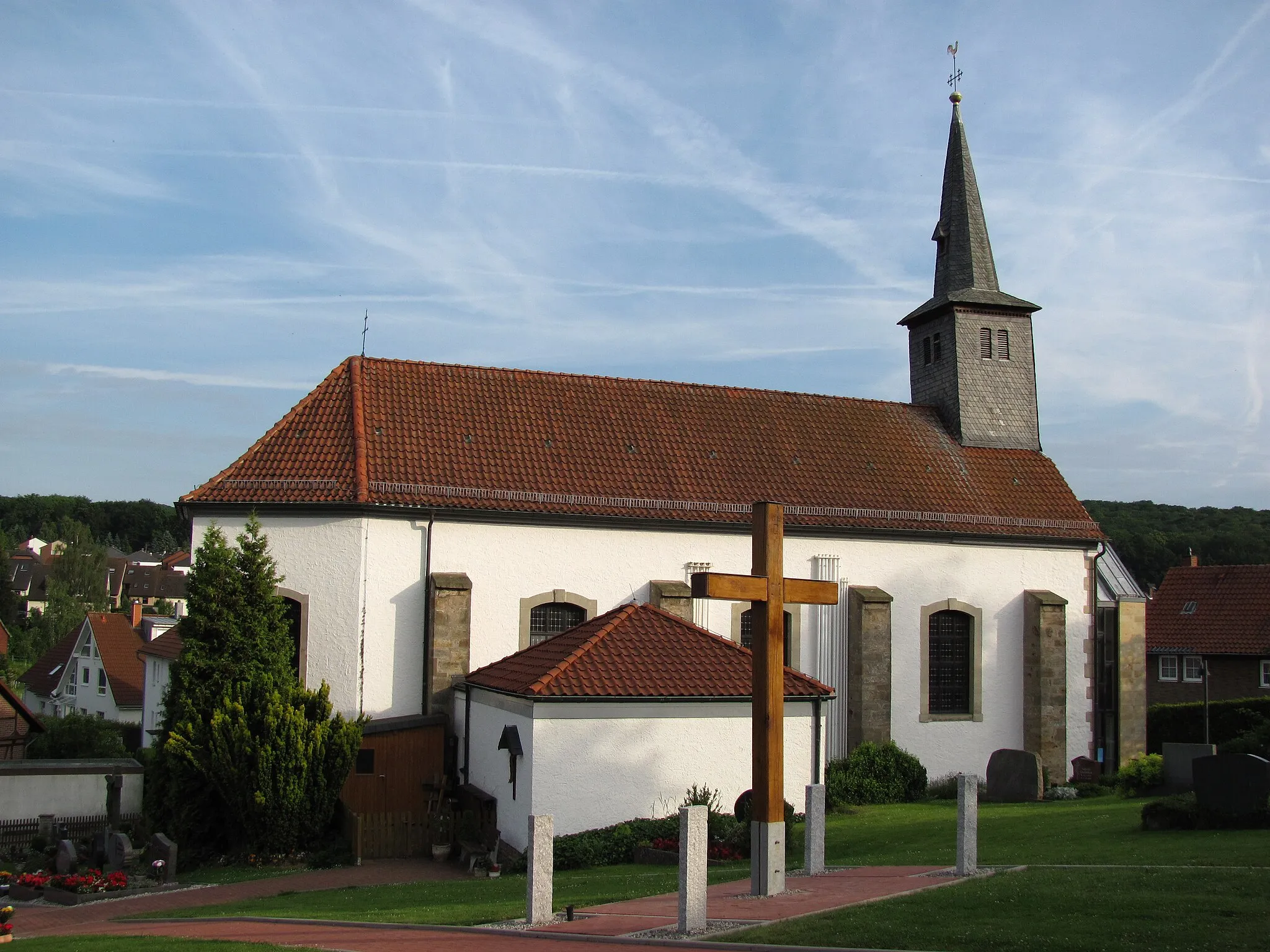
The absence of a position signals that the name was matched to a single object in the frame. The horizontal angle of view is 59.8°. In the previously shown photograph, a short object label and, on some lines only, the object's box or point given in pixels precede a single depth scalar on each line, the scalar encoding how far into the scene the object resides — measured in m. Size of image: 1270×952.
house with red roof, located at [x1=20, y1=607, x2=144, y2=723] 53.00
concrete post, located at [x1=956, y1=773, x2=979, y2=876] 11.84
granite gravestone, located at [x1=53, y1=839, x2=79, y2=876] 18.36
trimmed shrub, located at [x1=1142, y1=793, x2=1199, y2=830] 14.61
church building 21.62
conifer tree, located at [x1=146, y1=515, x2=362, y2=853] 18.27
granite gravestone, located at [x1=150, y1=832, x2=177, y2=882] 17.48
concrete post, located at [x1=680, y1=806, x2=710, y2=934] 9.43
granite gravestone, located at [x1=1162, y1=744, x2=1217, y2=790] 19.44
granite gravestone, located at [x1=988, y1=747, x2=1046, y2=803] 22.06
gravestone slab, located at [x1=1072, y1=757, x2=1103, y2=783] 25.92
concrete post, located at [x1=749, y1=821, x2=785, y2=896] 11.16
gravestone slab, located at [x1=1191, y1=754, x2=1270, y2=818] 13.93
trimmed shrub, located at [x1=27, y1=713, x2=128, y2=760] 32.44
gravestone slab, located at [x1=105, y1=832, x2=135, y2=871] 18.52
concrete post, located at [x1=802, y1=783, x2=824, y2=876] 12.62
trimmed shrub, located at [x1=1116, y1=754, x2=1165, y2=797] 20.44
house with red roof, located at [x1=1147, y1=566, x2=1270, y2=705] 41.41
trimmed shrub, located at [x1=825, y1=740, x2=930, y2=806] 22.80
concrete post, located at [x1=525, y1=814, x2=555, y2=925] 10.34
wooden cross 11.30
